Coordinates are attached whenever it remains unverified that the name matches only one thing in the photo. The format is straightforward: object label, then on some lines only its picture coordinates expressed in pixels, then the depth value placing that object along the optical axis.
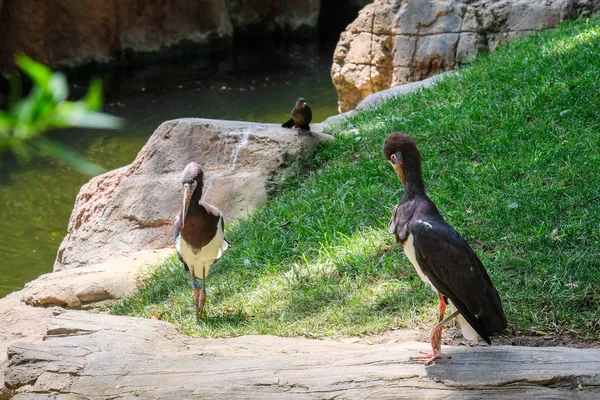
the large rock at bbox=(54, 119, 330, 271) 15.24
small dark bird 15.47
